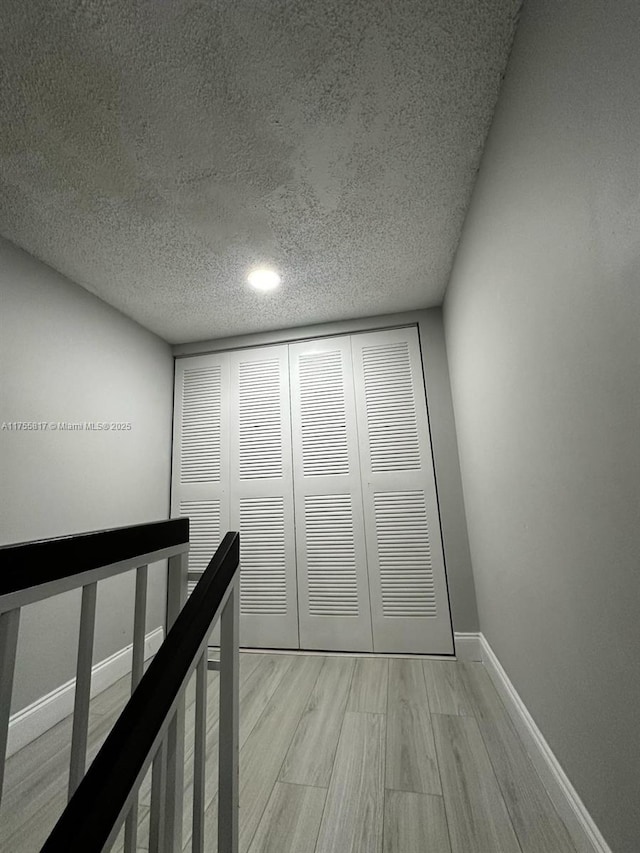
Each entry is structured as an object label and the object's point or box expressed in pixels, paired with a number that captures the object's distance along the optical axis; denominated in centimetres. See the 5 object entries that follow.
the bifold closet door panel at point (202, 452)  272
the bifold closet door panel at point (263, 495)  251
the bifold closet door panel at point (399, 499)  232
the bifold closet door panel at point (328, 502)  241
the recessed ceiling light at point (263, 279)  211
